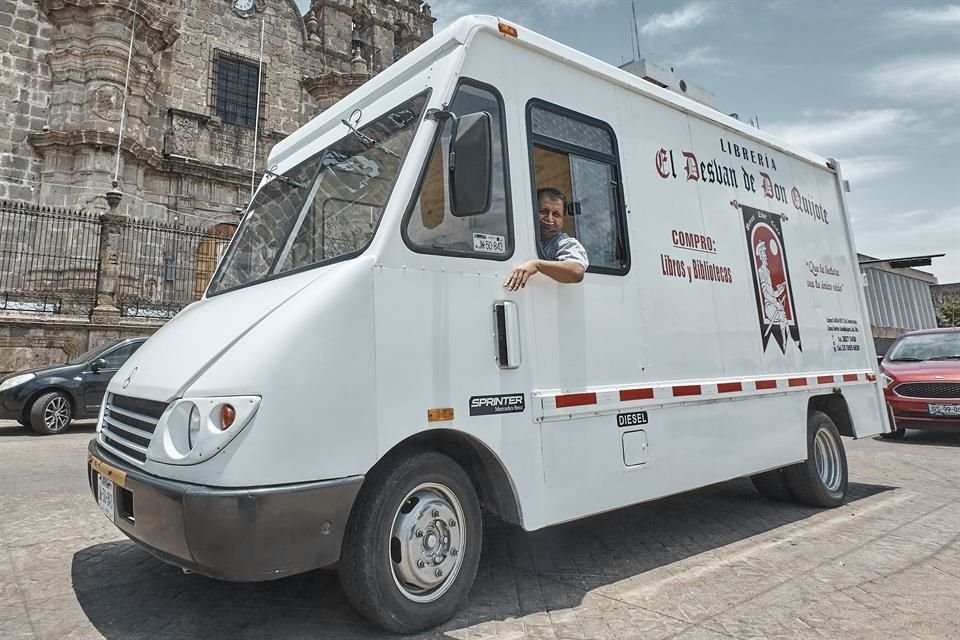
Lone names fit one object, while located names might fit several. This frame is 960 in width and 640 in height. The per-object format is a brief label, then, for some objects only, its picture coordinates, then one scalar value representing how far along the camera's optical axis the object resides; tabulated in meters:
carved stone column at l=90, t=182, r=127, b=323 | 12.96
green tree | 39.28
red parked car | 8.95
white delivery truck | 2.35
